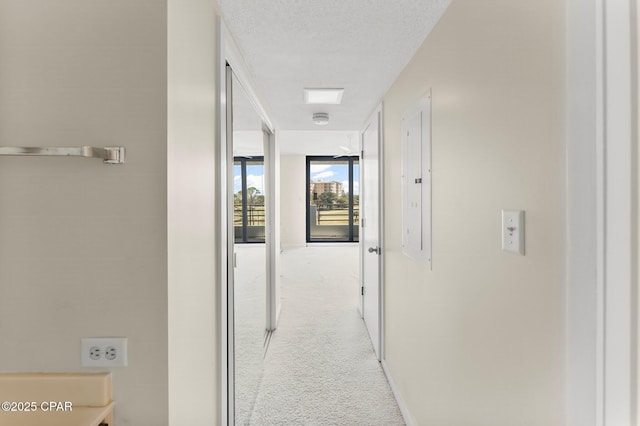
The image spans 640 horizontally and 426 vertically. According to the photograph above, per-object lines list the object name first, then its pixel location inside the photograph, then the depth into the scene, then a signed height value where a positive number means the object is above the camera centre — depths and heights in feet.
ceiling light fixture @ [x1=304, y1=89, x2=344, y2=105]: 9.09 +2.98
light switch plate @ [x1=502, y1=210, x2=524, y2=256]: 3.35 -0.18
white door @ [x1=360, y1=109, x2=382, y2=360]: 10.40 -0.61
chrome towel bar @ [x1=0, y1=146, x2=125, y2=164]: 3.10 +0.52
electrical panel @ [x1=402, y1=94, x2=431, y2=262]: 6.14 +0.57
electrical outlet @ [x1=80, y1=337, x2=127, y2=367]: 3.55 -1.35
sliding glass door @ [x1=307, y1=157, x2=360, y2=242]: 32.32 +1.12
